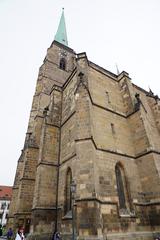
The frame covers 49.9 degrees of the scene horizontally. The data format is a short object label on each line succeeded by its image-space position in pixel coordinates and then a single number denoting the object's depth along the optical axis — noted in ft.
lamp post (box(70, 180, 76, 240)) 23.88
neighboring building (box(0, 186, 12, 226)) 140.87
